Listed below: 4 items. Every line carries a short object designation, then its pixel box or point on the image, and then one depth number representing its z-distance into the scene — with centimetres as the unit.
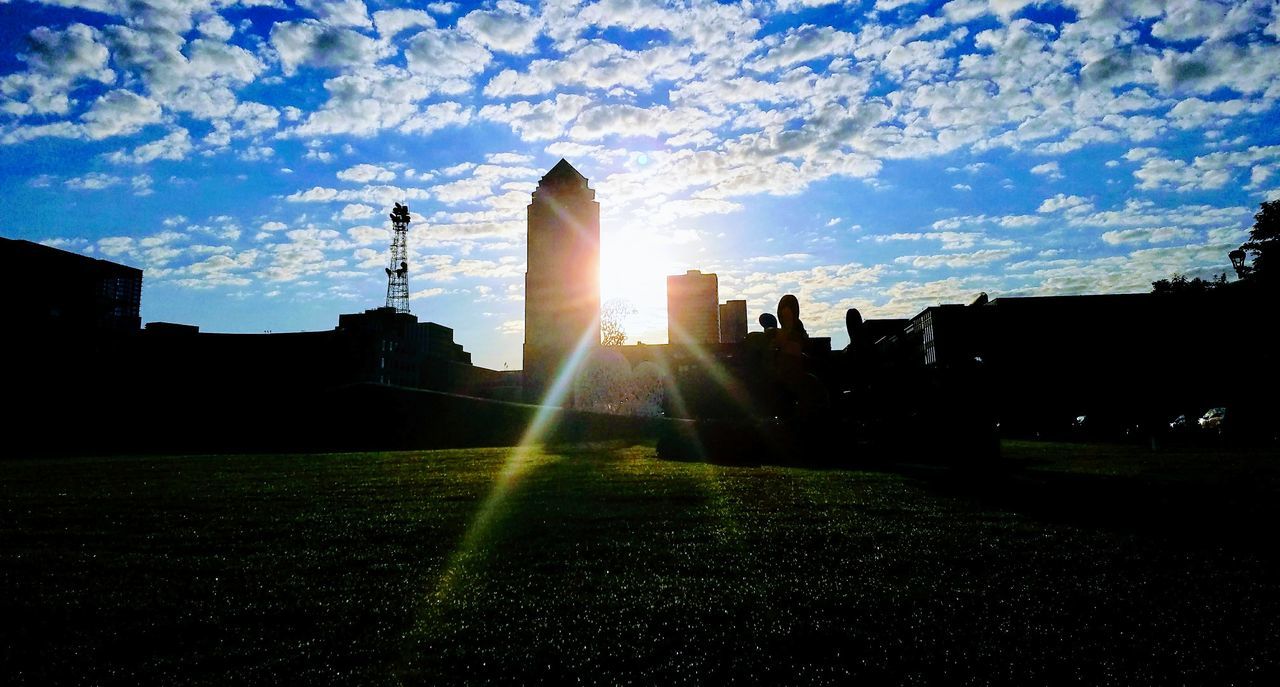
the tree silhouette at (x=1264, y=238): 3155
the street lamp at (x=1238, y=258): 2211
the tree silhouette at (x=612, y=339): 6212
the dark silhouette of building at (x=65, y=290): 4944
